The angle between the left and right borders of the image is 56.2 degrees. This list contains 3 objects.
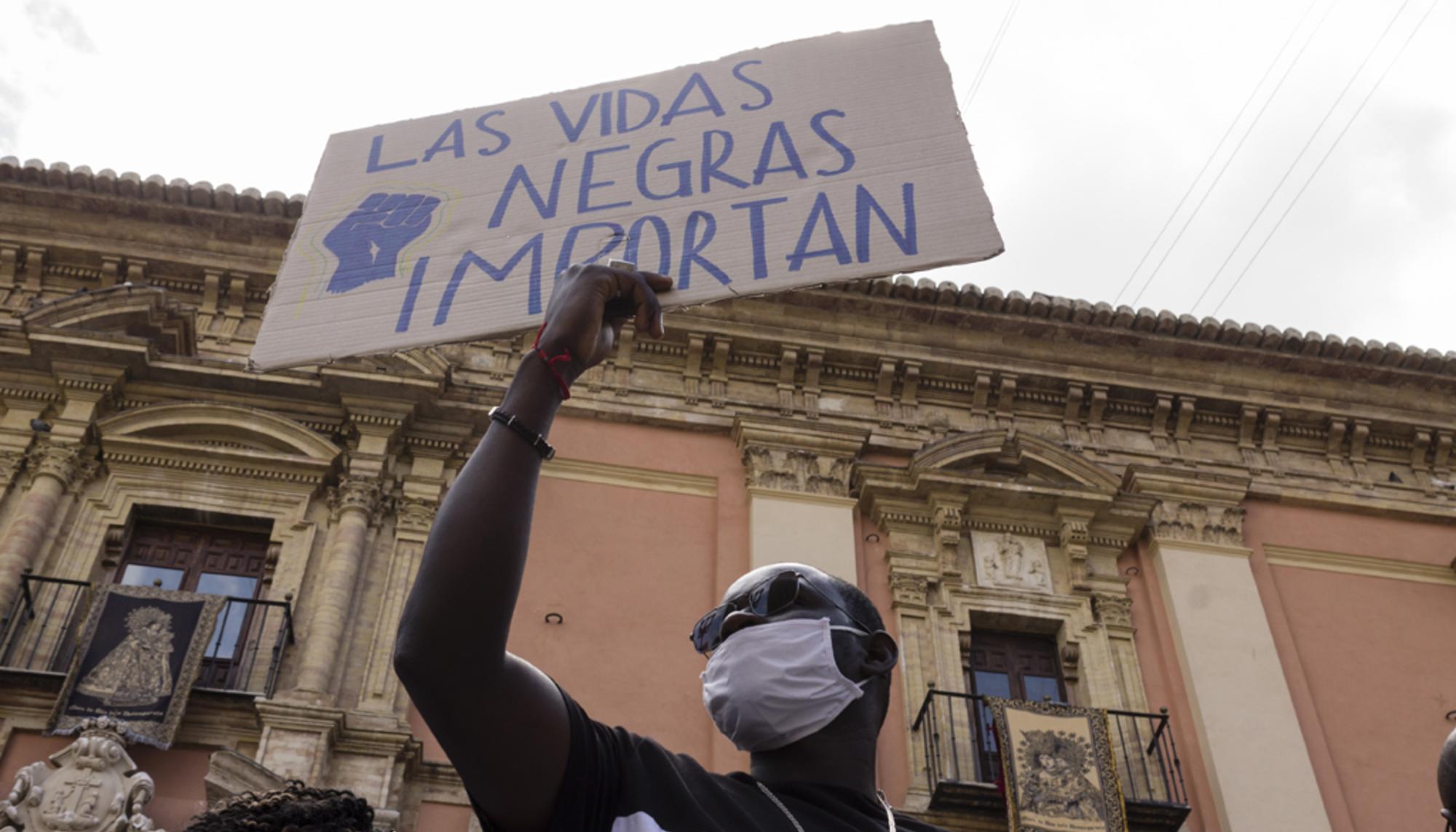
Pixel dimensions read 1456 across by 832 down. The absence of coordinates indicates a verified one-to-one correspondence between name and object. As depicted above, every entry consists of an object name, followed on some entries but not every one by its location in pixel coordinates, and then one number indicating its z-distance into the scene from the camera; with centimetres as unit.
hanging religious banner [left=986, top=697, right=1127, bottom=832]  874
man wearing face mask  167
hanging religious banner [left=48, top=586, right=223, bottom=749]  823
